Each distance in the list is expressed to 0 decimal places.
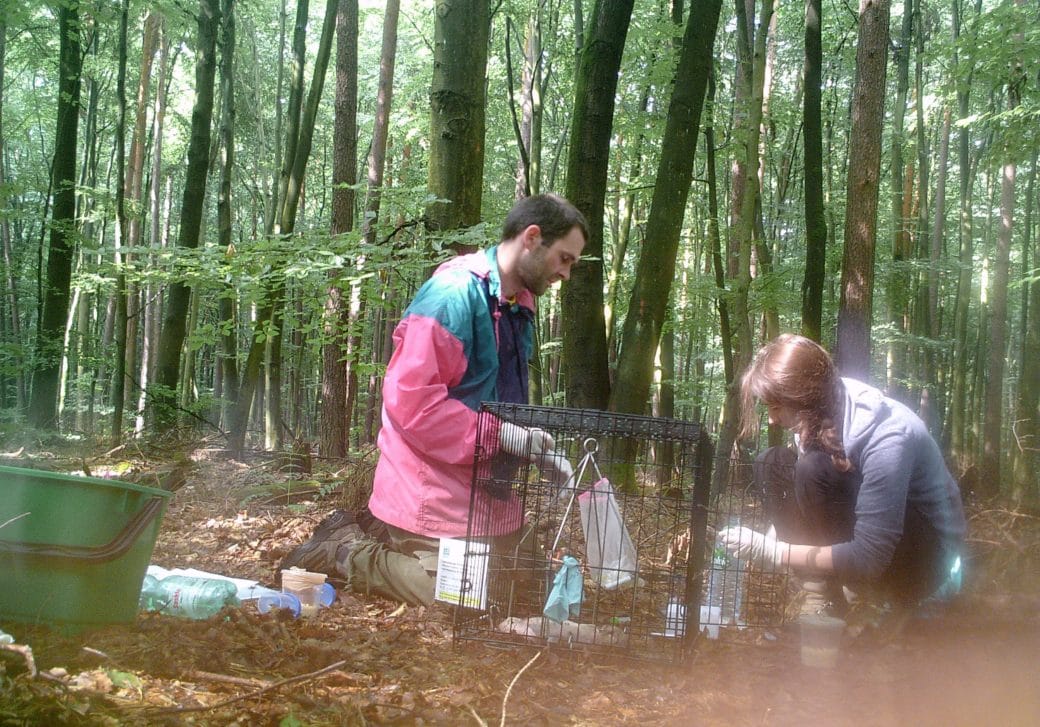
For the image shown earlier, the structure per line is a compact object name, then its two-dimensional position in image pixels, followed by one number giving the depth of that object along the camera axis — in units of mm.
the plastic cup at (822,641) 2904
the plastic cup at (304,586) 3176
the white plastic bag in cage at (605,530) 3027
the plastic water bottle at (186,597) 2874
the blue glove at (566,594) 2943
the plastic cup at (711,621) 3262
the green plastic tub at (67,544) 2209
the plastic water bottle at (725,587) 3311
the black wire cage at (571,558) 2900
